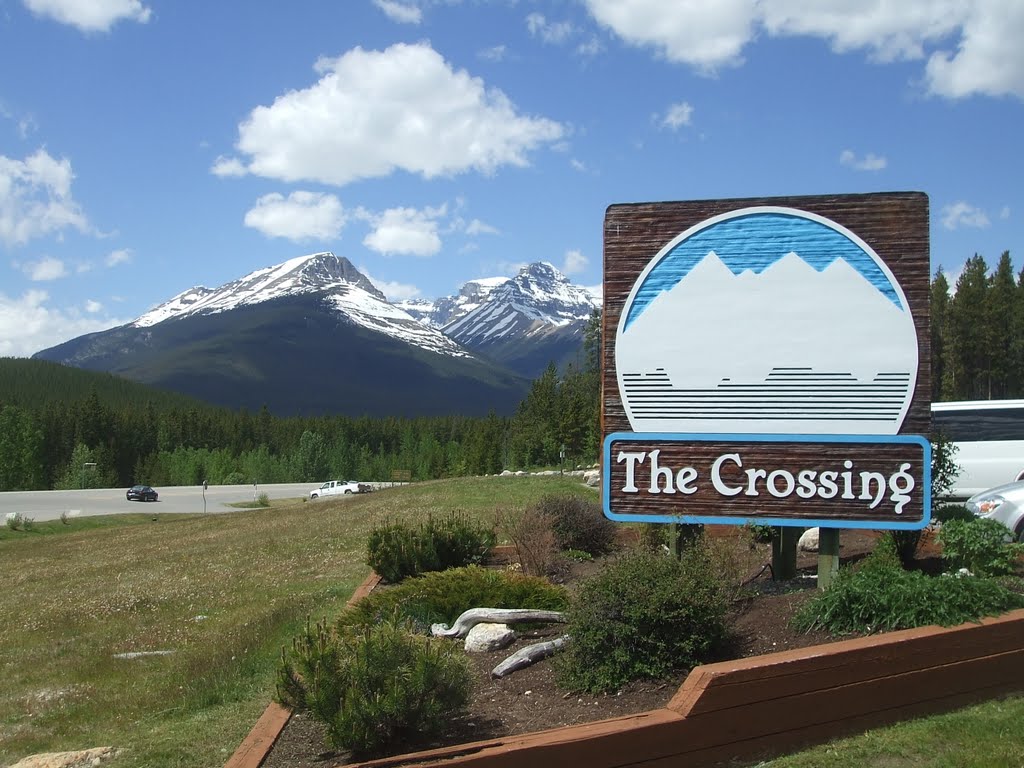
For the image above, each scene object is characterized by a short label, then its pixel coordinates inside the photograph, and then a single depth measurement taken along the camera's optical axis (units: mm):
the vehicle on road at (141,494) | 65875
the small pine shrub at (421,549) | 11547
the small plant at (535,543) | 10922
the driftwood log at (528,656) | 7348
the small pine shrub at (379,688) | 5570
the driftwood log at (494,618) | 8570
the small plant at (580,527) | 12820
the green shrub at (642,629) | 6453
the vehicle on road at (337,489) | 71338
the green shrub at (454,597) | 8930
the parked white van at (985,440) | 18797
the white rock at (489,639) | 8180
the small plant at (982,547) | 8172
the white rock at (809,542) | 12508
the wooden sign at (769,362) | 8062
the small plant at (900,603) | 6430
